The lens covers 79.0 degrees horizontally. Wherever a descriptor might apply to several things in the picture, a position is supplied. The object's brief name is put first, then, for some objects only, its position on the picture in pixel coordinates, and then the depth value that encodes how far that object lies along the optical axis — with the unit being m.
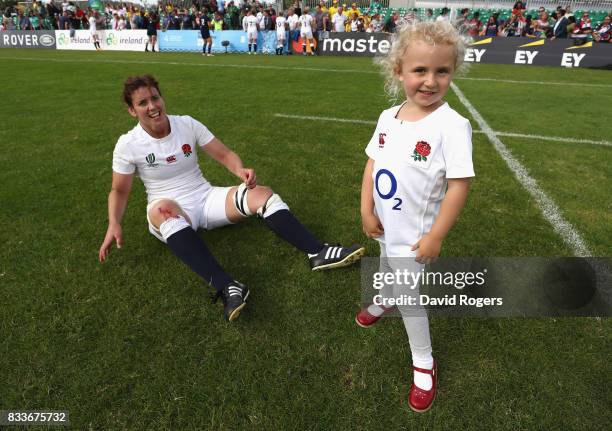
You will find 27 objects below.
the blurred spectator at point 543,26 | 17.08
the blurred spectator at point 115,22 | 22.97
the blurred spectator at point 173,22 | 21.61
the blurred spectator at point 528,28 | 17.83
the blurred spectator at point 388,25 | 19.58
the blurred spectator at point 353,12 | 20.66
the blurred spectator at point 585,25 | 15.68
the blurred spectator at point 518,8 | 18.77
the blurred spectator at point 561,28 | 14.75
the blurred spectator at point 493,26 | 18.50
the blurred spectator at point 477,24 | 18.59
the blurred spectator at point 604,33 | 14.73
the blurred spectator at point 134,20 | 22.31
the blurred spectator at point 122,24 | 22.98
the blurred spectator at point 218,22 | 20.38
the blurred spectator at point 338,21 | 19.23
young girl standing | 1.47
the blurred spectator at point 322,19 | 19.34
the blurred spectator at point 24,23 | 24.96
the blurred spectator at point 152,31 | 19.95
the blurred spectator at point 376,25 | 20.37
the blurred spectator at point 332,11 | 20.99
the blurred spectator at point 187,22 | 21.17
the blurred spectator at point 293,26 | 18.22
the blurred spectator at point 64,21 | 23.47
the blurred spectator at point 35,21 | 25.69
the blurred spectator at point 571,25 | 14.95
